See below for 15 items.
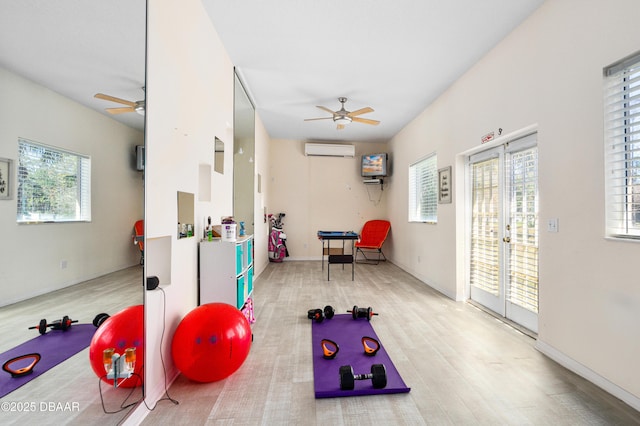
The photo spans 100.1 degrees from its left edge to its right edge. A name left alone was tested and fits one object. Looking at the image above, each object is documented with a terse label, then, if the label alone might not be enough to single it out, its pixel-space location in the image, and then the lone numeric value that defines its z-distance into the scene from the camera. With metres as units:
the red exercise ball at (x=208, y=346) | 1.76
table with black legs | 4.84
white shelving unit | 2.38
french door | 2.67
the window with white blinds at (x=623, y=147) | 1.72
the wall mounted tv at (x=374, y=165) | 6.52
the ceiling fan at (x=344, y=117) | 4.38
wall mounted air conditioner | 6.62
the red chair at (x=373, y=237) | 6.28
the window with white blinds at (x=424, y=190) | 4.61
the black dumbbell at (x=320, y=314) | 2.97
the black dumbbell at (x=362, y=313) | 3.02
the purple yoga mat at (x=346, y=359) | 1.81
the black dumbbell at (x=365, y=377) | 1.78
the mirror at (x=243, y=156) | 3.64
